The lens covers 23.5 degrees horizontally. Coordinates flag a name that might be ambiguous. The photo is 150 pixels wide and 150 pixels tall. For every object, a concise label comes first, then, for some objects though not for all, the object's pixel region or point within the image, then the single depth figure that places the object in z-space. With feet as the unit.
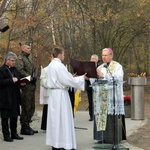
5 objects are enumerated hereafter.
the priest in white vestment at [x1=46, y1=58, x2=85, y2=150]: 22.15
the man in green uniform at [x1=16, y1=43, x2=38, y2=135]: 28.22
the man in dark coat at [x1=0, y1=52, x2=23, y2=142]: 25.23
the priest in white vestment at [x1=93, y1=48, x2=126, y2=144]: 23.68
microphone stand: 23.08
